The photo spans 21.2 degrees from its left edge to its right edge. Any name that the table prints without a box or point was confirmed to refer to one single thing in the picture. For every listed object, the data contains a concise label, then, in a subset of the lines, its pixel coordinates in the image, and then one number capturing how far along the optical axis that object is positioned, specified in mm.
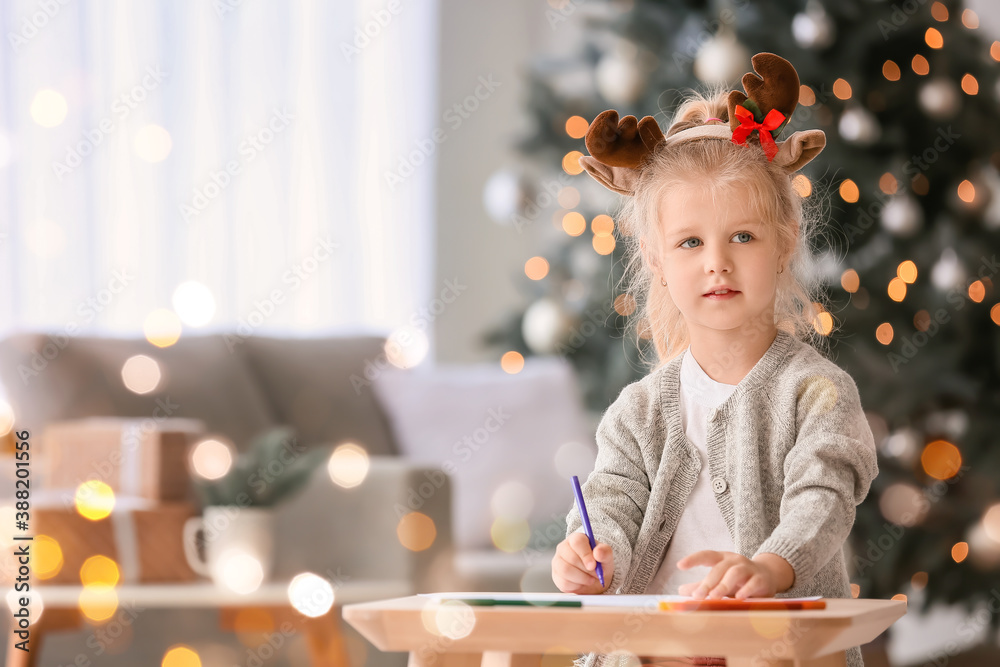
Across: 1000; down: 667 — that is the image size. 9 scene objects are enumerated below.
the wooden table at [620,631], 2409
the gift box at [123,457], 3914
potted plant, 3953
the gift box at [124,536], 3773
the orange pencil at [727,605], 2444
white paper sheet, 2499
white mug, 3946
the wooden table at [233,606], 3771
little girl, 2644
